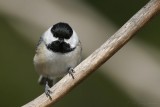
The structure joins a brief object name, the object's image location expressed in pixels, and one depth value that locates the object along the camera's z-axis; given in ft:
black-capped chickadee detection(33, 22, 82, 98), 17.11
